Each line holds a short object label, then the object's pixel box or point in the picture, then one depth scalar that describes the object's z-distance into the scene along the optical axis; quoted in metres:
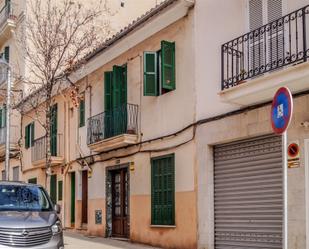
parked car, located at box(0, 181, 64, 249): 10.61
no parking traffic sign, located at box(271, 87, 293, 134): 7.30
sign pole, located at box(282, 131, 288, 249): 7.08
